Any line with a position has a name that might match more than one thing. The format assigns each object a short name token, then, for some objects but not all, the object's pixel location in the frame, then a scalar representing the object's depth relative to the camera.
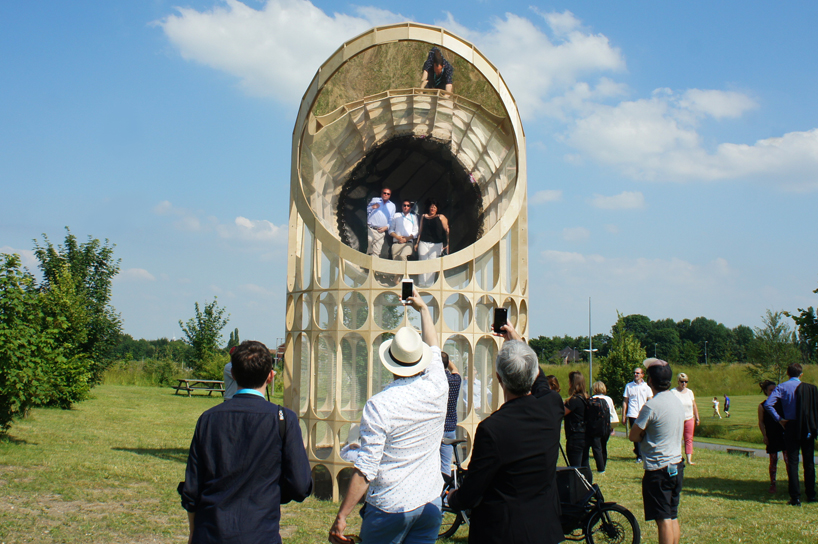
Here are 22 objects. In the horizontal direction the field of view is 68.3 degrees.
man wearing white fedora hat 3.10
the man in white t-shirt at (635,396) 11.12
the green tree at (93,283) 25.77
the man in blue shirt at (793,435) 7.77
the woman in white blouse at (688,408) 10.55
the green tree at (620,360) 24.98
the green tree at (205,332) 36.34
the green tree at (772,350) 28.28
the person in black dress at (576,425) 7.90
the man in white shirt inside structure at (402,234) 9.88
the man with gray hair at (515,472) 2.73
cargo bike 5.21
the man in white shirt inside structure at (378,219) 9.95
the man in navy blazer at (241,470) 2.80
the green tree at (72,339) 19.59
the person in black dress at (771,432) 8.24
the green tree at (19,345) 10.19
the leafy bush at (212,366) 35.09
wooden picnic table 30.20
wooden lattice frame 8.06
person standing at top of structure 9.10
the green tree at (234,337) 70.06
